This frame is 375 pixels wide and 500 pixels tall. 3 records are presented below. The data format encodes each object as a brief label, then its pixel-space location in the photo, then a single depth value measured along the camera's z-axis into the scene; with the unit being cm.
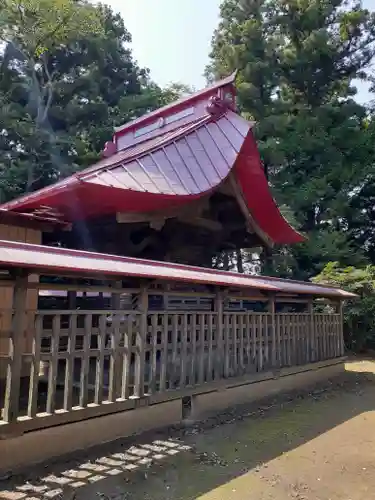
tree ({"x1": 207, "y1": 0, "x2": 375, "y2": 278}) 1878
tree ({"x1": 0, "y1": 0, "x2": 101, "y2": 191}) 1955
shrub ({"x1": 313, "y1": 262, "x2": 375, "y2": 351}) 1309
